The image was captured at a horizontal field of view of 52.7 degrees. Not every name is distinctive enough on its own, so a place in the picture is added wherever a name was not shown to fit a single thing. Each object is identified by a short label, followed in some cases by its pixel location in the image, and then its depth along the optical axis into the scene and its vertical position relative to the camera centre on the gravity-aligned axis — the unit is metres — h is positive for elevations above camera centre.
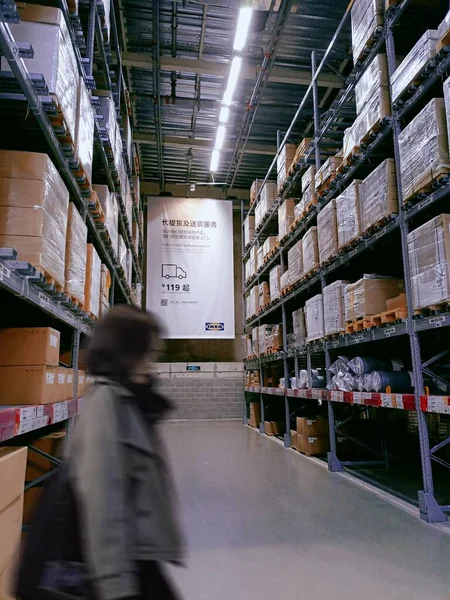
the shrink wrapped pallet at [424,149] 4.00 +2.12
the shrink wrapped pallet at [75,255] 4.21 +1.23
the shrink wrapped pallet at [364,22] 5.14 +4.19
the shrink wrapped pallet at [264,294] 11.00 +2.07
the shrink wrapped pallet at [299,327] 8.21 +0.97
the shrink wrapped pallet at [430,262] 3.86 +1.04
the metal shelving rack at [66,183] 2.72 +1.93
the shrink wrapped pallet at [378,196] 4.81 +2.03
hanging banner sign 13.83 +3.54
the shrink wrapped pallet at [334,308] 6.14 +1.00
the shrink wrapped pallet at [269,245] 10.25 +3.10
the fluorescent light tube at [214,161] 12.49 +6.17
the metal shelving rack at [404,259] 4.03 +1.59
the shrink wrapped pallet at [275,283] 9.75 +2.11
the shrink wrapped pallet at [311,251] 7.20 +2.05
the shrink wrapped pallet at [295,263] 7.95 +2.10
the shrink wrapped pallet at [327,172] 6.69 +3.12
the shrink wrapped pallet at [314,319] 6.99 +0.96
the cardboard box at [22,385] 3.47 -0.02
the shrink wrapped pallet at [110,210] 6.15 +2.43
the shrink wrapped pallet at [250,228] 12.79 +4.28
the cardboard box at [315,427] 7.60 -0.78
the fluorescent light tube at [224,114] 10.38 +6.11
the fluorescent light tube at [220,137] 11.23 +6.11
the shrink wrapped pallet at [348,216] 5.61 +2.10
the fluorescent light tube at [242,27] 7.10 +5.68
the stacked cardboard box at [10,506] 2.29 -0.66
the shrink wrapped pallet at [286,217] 8.94 +3.21
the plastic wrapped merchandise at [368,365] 5.58 +0.18
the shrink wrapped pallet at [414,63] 4.25 +3.08
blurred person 1.21 -0.29
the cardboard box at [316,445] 7.55 -1.06
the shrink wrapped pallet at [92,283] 5.20 +1.16
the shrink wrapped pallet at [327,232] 6.43 +2.15
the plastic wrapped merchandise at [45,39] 3.45 +2.59
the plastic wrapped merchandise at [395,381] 5.05 -0.02
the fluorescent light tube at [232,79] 8.57 +6.02
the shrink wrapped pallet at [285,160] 9.19 +4.43
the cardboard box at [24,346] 3.56 +0.28
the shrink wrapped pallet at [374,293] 5.30 +1.01
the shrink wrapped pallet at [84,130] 4.31 +2.51
